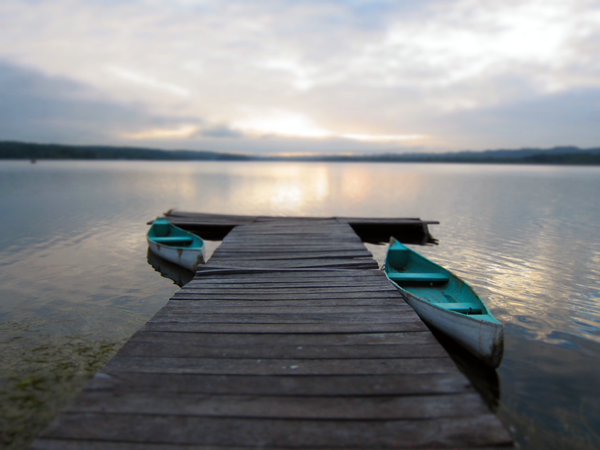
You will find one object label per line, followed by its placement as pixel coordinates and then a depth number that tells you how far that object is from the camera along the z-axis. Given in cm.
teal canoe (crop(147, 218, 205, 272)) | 945
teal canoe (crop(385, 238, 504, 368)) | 484
